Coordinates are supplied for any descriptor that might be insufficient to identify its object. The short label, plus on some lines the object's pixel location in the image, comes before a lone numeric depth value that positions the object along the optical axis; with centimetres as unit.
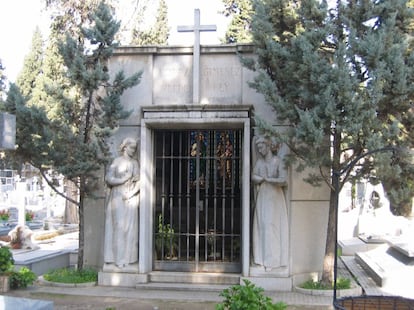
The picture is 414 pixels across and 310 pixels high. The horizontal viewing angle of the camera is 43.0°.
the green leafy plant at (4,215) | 2634
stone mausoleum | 927
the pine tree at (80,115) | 898
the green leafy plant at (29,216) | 2635
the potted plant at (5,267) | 879
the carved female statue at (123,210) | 941
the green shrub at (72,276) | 941
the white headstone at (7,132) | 595
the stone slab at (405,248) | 1002
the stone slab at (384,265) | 927
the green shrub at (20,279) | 898
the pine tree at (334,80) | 779
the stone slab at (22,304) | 487
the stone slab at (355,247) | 1439
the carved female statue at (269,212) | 902
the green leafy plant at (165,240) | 995
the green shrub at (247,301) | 518
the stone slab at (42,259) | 1133
